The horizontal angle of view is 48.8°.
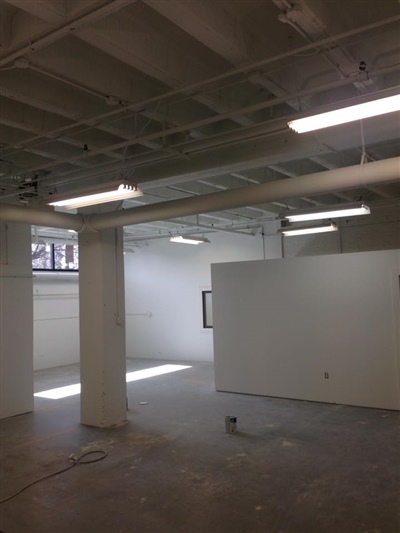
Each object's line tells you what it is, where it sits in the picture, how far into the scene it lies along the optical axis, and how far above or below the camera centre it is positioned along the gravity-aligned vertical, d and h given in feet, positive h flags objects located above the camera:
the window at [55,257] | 34.53 +3.09
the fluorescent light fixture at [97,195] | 12.04 +2.89
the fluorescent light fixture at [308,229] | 23.03 +3.09
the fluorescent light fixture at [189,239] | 27.04 +3.26
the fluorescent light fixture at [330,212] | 18.29 +3.20
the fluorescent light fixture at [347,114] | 7.57 +3.12
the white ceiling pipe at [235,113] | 8.64 +3.99
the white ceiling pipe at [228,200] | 11.41 +2.83
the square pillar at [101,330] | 17.67 -1.49
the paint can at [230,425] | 16.25 -4.98
